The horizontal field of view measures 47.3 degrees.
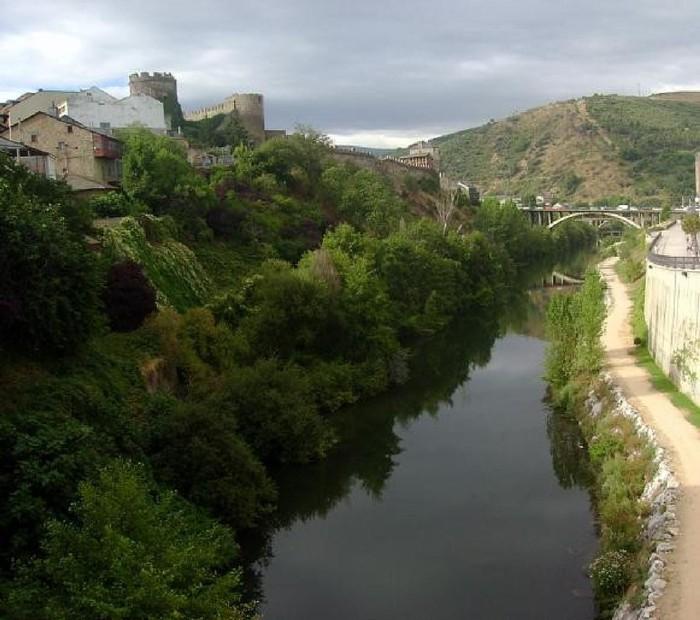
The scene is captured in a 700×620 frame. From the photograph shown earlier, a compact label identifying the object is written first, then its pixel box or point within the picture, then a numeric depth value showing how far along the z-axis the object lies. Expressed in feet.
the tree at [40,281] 61.87
